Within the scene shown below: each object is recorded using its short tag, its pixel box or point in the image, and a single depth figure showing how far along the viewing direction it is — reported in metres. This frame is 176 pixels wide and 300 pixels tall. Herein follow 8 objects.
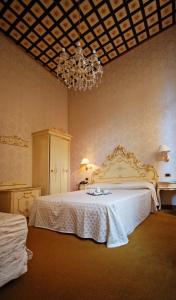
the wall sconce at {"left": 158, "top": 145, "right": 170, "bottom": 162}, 3.16
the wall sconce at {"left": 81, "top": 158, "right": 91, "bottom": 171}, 4.04
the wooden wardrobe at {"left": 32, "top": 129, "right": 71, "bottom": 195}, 3.30
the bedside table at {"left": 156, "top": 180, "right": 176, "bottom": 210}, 3.00
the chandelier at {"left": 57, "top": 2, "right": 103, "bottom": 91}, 2.12
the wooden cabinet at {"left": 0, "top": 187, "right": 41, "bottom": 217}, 2.64
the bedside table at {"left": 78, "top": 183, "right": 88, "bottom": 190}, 3.81
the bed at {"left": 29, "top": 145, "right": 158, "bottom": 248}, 1.71
